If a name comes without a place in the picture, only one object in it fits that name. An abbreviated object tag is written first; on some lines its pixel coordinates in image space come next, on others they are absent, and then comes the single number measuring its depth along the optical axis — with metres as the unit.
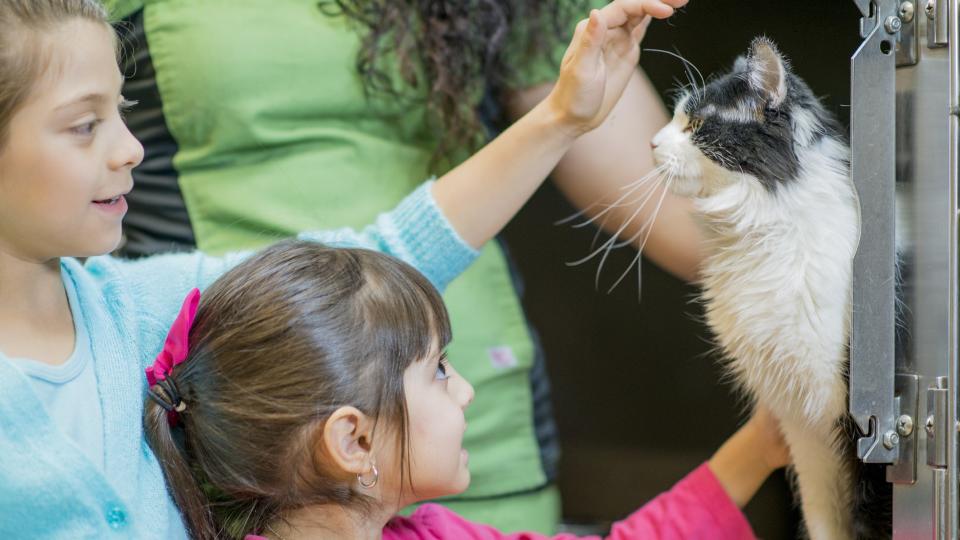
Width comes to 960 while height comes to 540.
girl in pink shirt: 1.72
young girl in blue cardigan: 1.67
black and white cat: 1.66
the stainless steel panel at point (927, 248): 1.62
